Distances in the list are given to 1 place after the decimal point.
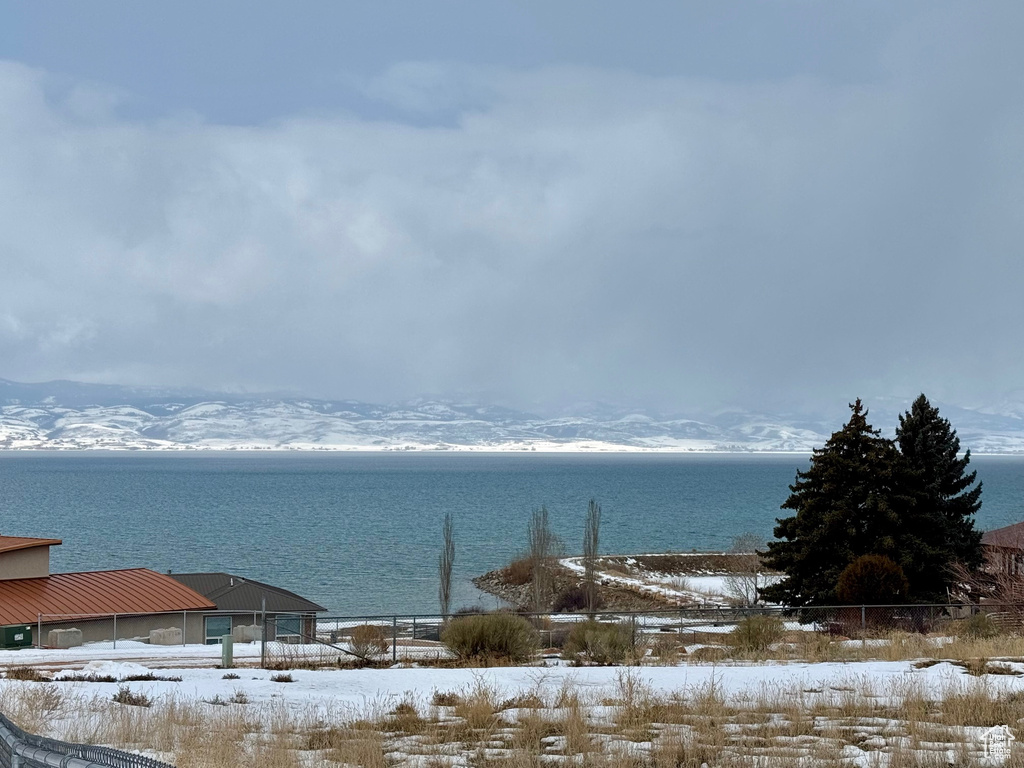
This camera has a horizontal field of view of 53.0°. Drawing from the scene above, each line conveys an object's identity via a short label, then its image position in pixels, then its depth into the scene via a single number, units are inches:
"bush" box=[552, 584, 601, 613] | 2430.2
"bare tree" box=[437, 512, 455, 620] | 2362.2
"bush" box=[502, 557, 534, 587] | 2979.8
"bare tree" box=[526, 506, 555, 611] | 2498.8
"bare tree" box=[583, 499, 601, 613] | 2398.1
